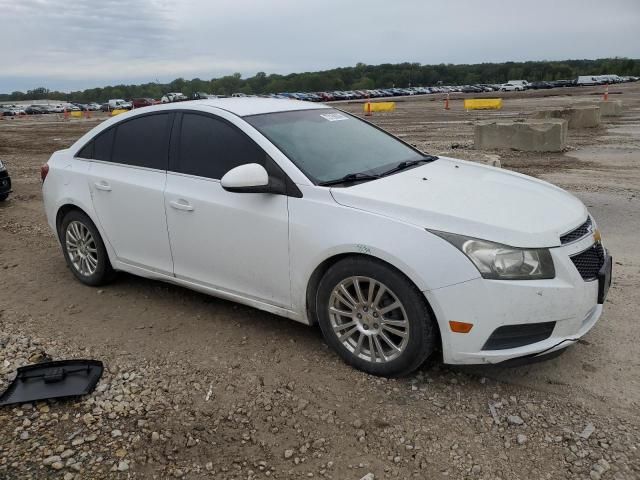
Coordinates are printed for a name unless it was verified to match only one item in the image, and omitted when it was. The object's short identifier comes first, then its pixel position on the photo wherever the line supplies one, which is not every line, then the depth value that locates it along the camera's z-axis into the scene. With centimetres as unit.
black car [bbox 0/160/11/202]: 934
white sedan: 307
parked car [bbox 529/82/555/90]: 8242
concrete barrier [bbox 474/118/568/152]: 1302
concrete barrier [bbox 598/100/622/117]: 2259
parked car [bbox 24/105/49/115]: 6869
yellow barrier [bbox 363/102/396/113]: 3700
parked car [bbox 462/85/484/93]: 8298
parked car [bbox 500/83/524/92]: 7838
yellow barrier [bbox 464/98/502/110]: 3369
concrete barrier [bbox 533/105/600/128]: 1781
